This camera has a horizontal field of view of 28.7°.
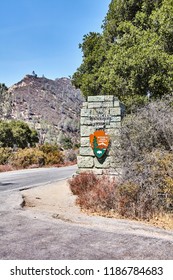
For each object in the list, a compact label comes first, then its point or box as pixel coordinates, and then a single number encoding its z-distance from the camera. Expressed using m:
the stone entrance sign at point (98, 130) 11.16
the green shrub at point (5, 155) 26.12
